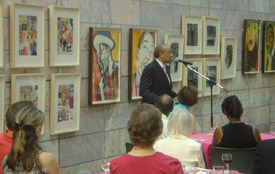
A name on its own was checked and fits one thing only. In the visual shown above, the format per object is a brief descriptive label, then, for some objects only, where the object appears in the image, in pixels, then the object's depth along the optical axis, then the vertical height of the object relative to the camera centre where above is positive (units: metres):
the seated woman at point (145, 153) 3.24 -0.56
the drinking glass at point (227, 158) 4.57 -0.81
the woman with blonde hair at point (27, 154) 3.17 -0.55
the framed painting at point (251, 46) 11.07 +0.44
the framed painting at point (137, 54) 8.07 +0.19
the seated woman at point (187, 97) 6.48 -0.39
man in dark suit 7.30 -0.14
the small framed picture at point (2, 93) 6.16 -0.33
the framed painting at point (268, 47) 11.69 +0.44
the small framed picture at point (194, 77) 9.41 -0.20
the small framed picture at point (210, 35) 9.78 +0.59
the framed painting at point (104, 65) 7.43 +0.01
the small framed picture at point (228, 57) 10.41 +0.19
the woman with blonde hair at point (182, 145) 4.57 -0.70
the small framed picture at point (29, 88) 6.31 -0.29
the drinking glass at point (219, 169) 4.10 -0.82
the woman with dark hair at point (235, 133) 5.32 -0.70
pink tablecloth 5.81 -0.86
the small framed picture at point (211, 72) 9.92 -0.11
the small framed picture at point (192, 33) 9.27 +0.60
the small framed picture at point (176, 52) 8.93 +0.25
